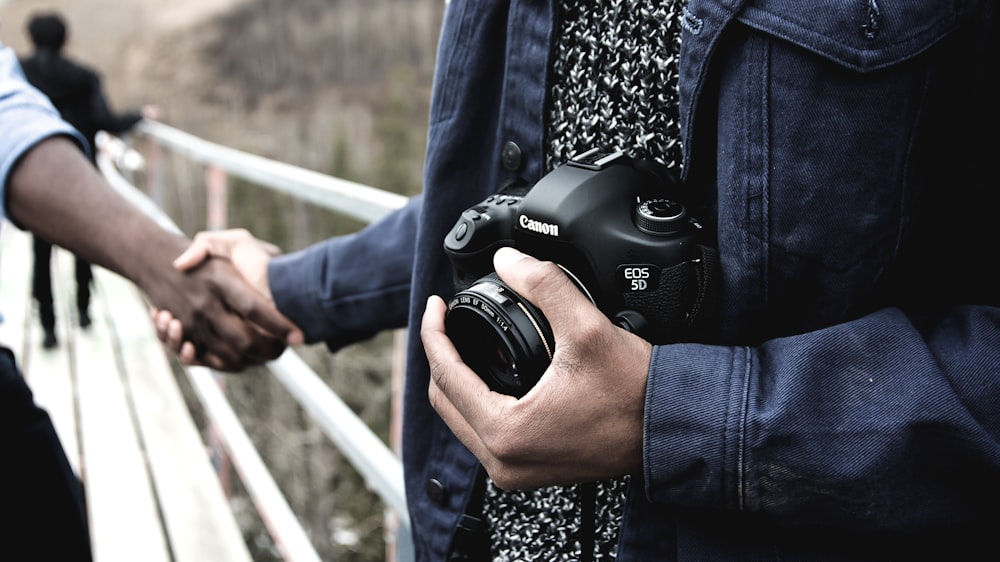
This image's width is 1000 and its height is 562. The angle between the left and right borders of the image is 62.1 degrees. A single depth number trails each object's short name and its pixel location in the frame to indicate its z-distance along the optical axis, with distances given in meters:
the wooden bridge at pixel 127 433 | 1.94
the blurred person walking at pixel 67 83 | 3.98
